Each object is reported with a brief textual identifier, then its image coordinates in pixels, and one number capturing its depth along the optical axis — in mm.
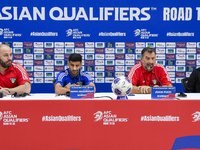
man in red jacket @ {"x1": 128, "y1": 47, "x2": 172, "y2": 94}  8127
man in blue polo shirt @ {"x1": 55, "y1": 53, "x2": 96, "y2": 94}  8081
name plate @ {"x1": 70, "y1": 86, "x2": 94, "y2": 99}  7419
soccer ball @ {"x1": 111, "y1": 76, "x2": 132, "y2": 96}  7355
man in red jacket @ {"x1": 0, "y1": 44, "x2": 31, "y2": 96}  7958
